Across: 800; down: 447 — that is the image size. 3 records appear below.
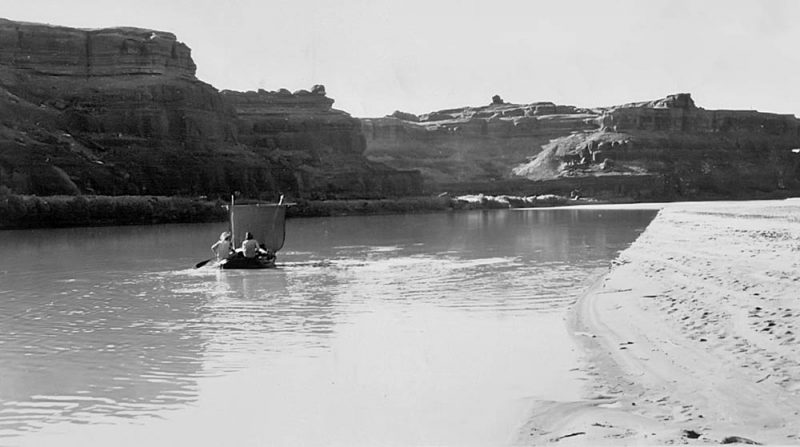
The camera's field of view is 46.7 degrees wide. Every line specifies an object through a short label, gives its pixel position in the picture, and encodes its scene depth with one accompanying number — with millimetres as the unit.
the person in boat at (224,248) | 34344
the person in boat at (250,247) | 33531
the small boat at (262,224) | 36062
